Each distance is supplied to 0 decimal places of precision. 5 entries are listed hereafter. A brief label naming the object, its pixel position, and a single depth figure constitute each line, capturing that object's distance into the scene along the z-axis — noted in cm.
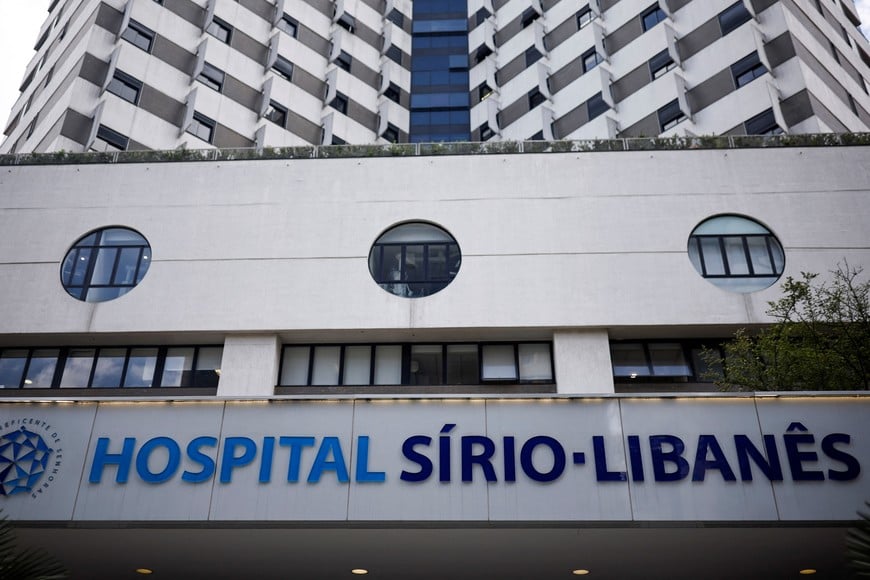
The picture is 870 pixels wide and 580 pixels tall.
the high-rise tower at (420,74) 2755
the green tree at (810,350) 1330
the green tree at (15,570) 820
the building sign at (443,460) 1170
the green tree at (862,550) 764
